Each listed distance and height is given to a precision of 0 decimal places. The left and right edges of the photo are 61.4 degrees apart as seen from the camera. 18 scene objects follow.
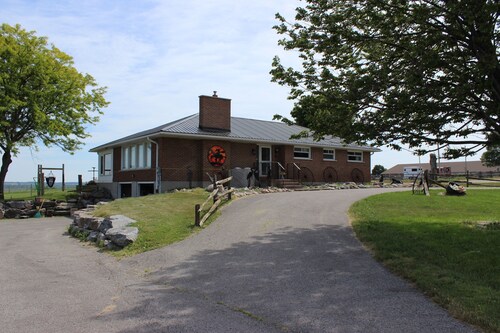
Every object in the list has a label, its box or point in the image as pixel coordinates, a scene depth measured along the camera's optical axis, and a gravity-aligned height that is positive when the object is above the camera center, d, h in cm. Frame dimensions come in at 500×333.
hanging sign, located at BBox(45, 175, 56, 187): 3366 +7
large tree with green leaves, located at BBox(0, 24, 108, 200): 2706 +593
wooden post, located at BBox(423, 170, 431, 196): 2024 -32
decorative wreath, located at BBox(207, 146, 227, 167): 2398 +131
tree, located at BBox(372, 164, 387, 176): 8831 +163
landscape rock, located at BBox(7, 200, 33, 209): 2438 -134
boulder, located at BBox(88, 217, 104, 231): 1352 -139
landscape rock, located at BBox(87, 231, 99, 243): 1280 -172
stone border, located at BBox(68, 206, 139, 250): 1129 -149
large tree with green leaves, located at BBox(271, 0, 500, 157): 925 +254
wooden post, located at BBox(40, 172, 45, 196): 3069 -37
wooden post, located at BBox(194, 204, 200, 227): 1239 -106
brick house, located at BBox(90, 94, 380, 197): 2320 +143
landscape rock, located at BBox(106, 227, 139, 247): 1112 -149
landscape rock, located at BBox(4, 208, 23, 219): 2295 -174
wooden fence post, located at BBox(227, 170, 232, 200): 1725 -72
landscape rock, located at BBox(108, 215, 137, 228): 1244 -125
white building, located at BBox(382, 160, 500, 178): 8426 +196
